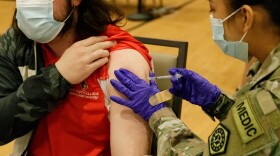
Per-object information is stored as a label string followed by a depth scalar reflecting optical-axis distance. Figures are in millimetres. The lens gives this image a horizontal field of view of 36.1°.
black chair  1625
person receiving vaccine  1375
